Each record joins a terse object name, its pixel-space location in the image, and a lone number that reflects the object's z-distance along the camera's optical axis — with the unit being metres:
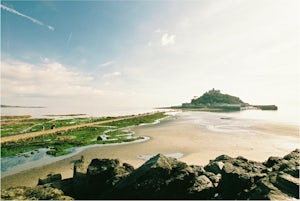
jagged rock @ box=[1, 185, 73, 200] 10.20
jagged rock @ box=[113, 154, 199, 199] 10.76
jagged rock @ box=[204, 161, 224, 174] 14.74
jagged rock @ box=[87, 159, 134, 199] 12.61
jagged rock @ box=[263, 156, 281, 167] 15.35
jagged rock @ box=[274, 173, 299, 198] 9.51
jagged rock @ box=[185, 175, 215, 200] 11.16
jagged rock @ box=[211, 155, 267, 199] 11.54
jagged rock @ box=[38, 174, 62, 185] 14.31
